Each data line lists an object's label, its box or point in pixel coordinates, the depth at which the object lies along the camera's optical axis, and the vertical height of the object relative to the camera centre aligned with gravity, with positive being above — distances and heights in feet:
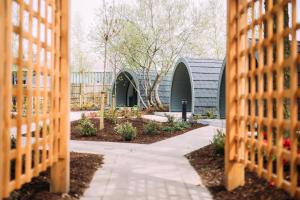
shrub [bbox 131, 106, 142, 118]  45.07 -1.06
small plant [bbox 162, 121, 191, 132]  34.67 -2.12
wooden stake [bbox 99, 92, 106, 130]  33.71 -1.02
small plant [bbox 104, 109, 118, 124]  40.14 -1.28
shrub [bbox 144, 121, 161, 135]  32.44 -2.13
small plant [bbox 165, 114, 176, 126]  37.15 -1.61
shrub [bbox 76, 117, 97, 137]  31.35 -2.16
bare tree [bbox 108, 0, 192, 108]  59.21 +11.42
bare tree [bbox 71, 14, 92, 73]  110.42 +15.95
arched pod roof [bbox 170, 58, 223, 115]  48.85 +3.13
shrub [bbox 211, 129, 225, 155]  19.20 -2.07
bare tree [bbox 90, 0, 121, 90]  38.93 +9.33
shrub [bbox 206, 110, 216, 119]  46.18 -1.18
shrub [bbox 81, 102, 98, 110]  79.53 -0.35
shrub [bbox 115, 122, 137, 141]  29.12 -2.16
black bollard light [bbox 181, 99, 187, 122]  43.49 -0.62
